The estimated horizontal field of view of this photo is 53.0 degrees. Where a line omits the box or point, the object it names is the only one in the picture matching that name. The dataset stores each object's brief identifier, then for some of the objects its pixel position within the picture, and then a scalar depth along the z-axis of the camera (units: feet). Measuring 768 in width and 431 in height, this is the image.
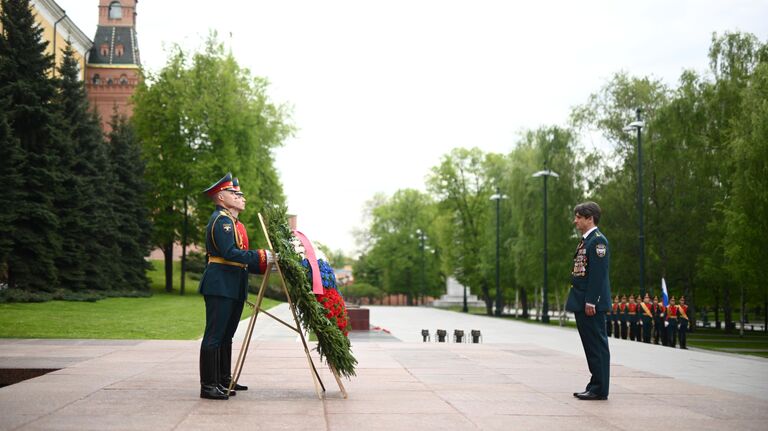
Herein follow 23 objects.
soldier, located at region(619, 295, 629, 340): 89.87
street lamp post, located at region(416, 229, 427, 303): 276.21
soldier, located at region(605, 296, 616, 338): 94.84
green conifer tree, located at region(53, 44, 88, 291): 106.73
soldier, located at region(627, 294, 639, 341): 87.98
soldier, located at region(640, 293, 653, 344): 83.87
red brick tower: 280.72
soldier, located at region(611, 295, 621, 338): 92.12
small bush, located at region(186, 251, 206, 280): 211.61
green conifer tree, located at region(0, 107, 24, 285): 89.71
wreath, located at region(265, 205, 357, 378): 27.12
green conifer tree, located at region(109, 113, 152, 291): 140.97
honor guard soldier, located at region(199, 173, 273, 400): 26.68
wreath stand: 26.89
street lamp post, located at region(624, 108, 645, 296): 92.68
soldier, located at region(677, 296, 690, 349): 76.16
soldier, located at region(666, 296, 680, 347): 77.36
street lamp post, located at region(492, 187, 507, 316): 170.09
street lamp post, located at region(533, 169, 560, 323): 131.03
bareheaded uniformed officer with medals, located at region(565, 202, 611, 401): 28.55
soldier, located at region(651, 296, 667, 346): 80.59
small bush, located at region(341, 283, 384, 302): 311.27
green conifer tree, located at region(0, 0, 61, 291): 96.43
